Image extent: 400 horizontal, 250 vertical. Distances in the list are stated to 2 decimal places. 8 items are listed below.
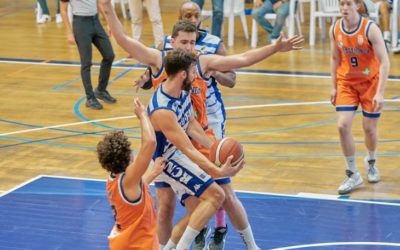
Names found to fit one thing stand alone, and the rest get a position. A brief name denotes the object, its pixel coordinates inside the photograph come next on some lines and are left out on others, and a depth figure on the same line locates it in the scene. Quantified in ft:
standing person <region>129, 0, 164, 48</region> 52.95
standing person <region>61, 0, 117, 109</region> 40.60
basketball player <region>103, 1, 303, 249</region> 23.49
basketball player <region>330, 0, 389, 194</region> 28.68
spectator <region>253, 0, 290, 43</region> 53.47
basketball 21.81
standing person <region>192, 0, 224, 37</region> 53.67
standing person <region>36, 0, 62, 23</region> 63.72
